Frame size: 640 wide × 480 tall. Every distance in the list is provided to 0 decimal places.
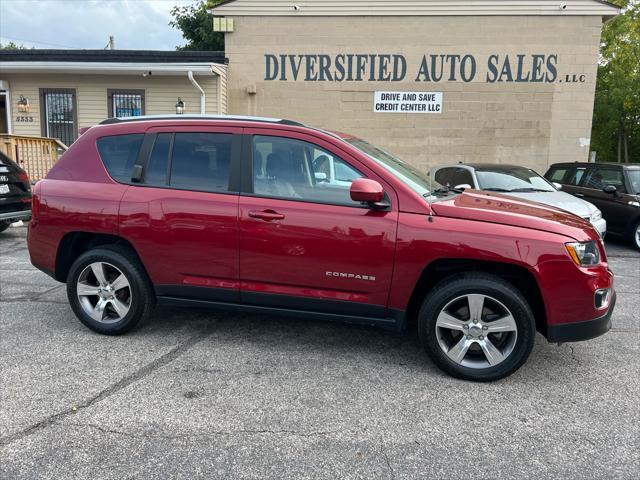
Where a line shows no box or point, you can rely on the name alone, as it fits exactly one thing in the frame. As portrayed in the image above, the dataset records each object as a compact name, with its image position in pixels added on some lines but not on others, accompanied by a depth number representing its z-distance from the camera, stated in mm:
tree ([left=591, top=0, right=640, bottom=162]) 24125
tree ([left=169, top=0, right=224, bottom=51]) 26656
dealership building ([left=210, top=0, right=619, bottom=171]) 13828
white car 7637
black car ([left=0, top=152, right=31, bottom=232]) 8258
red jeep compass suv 3508
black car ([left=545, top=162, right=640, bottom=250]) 9031
